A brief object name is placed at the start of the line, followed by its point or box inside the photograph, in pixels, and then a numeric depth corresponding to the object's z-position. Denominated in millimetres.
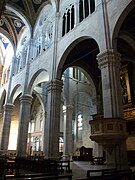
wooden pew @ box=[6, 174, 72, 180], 5534
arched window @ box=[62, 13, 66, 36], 14659
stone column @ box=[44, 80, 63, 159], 11805
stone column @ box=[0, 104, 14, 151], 19953
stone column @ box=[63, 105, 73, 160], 18031
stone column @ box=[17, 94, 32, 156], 16203
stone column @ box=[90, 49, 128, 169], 7305
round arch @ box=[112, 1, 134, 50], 9269
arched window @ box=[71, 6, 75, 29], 13934
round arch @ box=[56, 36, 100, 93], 12445
